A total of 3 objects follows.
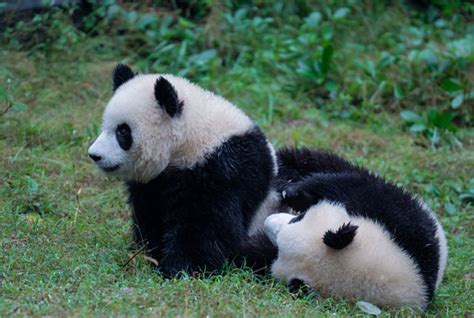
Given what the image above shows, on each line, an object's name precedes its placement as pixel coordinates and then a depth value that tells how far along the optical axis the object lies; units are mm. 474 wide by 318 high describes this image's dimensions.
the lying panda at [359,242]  10437
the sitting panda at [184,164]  10766
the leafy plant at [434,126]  18281
